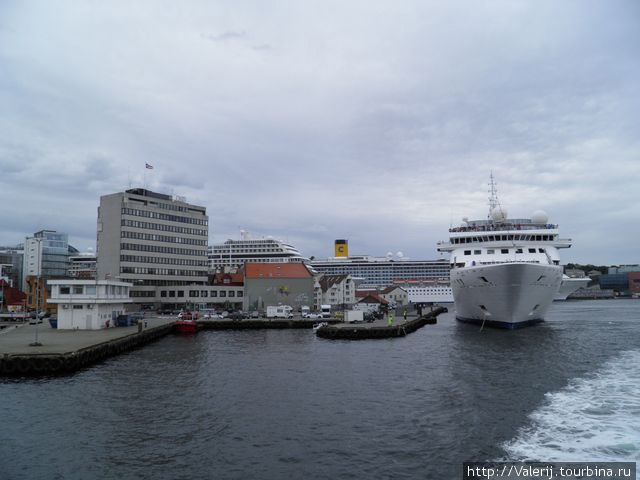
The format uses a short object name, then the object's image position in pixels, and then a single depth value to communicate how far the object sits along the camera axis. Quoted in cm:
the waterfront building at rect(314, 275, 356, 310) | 10775
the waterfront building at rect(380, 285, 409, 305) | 13388
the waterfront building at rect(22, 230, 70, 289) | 15788
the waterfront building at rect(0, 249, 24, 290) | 15774
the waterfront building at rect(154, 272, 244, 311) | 9675
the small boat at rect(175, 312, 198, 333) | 6519
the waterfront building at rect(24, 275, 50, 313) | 8350
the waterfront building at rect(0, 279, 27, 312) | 7906
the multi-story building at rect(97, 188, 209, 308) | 9125
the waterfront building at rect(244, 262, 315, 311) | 9156
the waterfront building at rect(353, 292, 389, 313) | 9512
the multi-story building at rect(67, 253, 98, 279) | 16750
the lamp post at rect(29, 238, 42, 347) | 3627
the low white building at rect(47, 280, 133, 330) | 4978
